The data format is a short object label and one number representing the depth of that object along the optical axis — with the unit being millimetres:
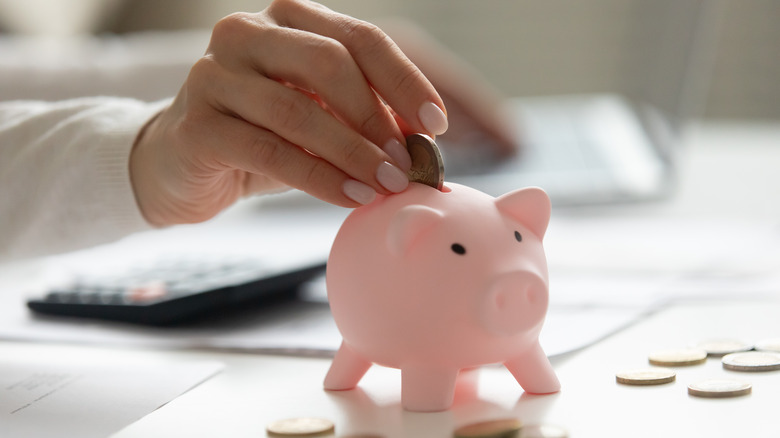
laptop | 1491
